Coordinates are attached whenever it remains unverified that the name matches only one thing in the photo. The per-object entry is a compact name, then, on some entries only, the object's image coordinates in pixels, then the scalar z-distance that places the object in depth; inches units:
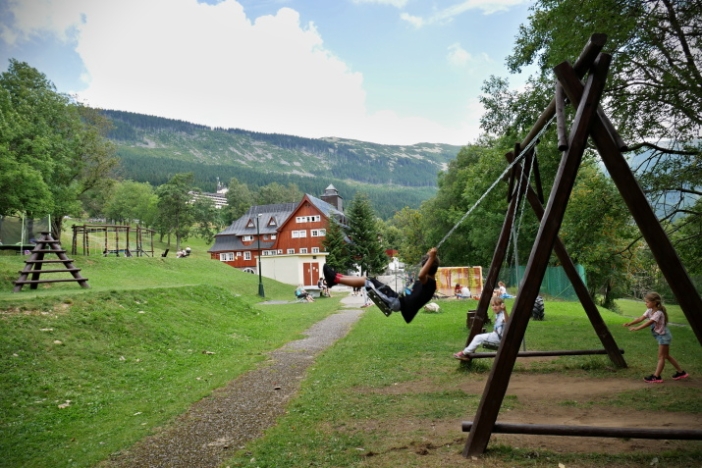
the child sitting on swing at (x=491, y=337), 378.6
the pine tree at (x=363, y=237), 2356.1
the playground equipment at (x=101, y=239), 1219.2
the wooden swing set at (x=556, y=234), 202.5
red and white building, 2161.7
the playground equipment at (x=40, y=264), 570.3
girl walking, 316.8
